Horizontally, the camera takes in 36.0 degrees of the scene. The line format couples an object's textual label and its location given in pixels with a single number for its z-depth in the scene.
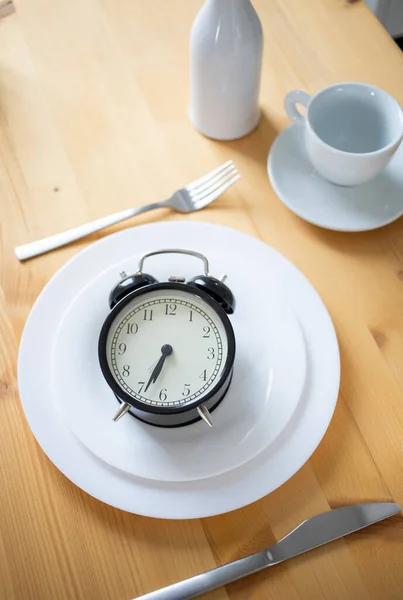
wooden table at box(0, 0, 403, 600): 0.60
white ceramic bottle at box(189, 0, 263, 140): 0.74
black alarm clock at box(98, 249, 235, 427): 0.58
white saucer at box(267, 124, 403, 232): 0.77
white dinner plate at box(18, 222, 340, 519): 0.61
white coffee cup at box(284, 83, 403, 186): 0.74
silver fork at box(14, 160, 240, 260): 0.77
